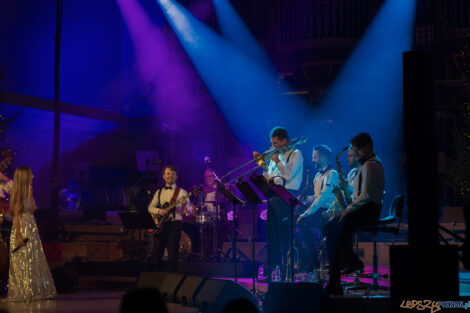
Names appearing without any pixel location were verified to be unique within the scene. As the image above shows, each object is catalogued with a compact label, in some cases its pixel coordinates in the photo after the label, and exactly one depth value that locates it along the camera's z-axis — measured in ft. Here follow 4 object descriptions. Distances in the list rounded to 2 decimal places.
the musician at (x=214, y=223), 38.42
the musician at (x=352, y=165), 24.06
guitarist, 32.89
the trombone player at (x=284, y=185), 28.17
